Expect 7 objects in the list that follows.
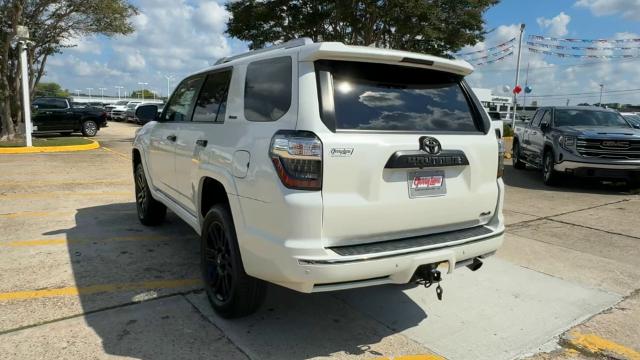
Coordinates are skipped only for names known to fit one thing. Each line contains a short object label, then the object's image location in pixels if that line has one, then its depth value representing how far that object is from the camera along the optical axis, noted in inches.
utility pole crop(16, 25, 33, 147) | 607.2
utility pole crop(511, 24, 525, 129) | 1007.1
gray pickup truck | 382.3
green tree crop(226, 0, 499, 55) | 634.2
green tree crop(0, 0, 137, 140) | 650.2
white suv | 112.7
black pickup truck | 785.1
